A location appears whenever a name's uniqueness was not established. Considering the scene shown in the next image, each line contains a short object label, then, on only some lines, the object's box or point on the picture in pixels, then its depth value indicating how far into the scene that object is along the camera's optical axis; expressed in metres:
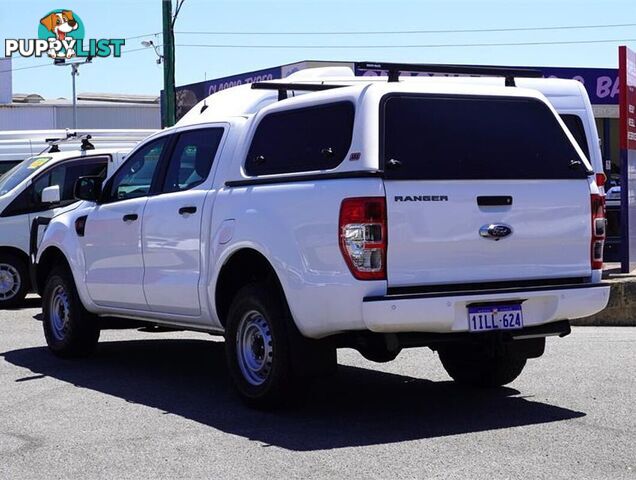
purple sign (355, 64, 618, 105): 32.22
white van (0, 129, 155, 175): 17.57
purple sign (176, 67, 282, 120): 28.86
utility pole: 24.89
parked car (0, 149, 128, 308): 15.44
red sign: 15.75
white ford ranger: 7.07
